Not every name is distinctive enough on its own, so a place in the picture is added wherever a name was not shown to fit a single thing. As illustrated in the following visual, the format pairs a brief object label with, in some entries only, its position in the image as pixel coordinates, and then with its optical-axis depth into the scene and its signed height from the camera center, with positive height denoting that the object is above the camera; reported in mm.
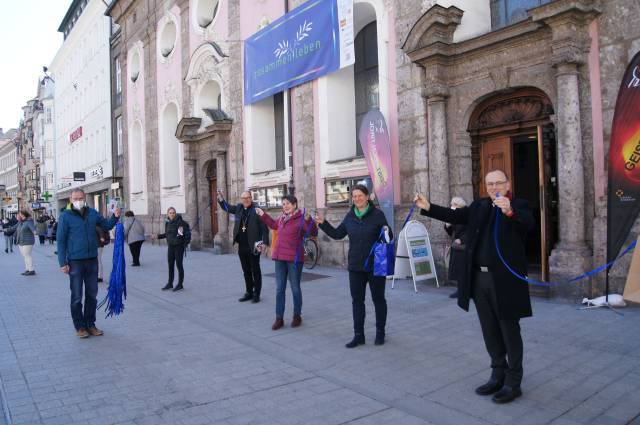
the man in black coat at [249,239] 8094 -347
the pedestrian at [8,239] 19578 -653
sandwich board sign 8781 -761
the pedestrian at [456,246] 7621 -530
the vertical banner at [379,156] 9797 +1127
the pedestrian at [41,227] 21002 -130
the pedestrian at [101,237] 6623 -193
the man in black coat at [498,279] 3797 -535
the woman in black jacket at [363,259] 5484 -487
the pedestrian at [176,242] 9641 -421
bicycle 12133 -880
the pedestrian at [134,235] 13930 -376
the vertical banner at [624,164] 6414 +521
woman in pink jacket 6520 -482
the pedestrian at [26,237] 12812 -311
